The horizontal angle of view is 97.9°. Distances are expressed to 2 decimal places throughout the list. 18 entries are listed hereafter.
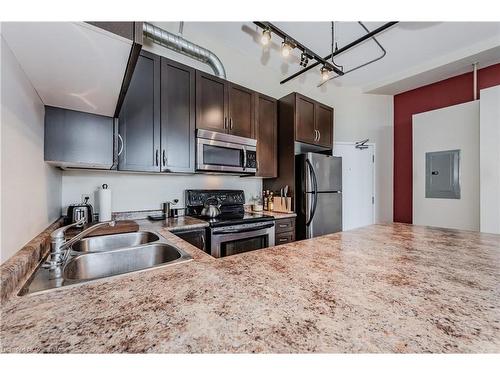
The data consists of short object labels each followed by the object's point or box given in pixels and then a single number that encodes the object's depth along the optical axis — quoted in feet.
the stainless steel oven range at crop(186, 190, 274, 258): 6.72
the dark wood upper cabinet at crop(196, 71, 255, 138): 7.59
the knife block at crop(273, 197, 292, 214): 9.49
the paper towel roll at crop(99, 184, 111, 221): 6.15
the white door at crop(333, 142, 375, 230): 12.38
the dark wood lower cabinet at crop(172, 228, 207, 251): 6.28
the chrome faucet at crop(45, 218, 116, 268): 2.93
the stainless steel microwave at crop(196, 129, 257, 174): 7.46
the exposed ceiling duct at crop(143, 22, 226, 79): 6.97
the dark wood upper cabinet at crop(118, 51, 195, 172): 6.24
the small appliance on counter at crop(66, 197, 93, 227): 5.60
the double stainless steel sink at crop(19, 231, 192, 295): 3.36
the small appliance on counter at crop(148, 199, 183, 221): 7.34
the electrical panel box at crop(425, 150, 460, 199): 9.46
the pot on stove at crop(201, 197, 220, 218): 7.84
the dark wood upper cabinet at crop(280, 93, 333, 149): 9.49
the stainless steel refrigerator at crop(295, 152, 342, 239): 9.16
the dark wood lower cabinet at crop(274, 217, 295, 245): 8.48
